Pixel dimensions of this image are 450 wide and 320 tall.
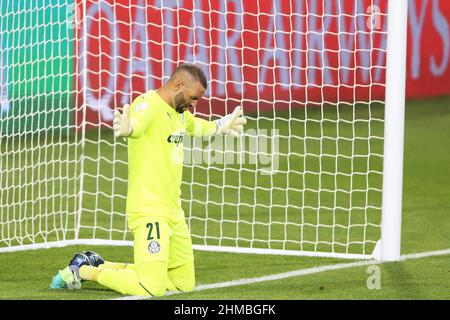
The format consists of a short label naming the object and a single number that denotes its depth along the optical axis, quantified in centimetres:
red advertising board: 1436
